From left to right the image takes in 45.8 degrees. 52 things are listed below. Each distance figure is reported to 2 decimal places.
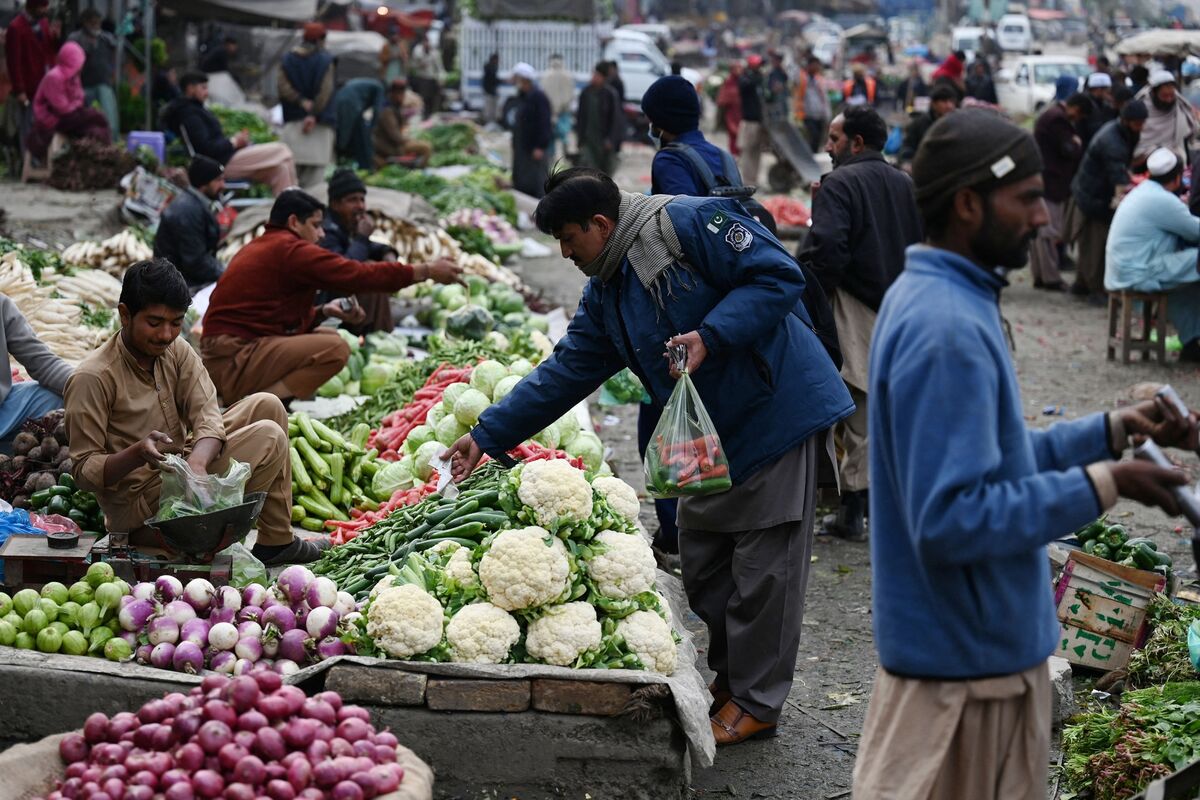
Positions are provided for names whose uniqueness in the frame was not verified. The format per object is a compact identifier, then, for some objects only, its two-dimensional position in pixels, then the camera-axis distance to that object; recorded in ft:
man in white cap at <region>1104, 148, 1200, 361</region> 33.22
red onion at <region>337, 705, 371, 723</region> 11.08
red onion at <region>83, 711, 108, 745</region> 10.75
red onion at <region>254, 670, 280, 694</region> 10.95
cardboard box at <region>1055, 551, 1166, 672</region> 16.87
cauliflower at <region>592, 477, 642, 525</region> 15.64
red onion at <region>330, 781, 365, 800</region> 10.05
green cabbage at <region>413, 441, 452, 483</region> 20.62
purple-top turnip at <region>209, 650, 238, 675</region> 13.34
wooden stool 34.27
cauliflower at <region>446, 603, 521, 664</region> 13.28
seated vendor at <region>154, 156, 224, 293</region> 28.63
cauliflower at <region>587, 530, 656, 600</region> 14.05
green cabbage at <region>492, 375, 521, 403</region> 21.67
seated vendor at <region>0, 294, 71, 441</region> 18.95
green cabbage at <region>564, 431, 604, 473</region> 20.68
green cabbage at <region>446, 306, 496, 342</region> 28.71
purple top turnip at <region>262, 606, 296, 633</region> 13.84
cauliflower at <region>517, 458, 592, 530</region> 14.12
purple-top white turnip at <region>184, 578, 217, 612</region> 14.12
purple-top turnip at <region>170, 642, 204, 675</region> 13.46
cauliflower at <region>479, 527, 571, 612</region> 13.41
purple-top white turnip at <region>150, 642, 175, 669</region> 13.53
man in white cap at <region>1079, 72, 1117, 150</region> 46.39
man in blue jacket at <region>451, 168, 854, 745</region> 13.84
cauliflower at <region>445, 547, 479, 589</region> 14.06
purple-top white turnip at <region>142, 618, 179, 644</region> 13.74
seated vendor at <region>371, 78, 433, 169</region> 59.57
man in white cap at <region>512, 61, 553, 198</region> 56.95
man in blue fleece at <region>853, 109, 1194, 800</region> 7.76
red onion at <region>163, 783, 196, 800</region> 9.94
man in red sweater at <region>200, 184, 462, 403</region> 22.44
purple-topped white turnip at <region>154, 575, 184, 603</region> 14.28
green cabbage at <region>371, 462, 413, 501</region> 20.88
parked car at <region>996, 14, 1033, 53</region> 165.37
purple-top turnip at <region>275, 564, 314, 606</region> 14.17
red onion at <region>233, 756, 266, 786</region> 10.14
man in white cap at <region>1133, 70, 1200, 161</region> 41.45
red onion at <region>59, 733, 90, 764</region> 10.68
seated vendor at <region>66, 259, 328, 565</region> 15.26
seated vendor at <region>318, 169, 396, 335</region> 28.53
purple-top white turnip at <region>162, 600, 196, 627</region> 13.88
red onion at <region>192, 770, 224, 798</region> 10.07
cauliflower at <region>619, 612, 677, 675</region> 13.66
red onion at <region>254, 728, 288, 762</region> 10.44
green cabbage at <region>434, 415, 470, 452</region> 21.34
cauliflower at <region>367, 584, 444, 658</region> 13.21
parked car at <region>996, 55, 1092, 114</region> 99.76
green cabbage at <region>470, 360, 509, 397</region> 22.13
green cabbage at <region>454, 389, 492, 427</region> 21.36
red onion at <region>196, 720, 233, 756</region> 10.32
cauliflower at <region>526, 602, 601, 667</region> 13.30
